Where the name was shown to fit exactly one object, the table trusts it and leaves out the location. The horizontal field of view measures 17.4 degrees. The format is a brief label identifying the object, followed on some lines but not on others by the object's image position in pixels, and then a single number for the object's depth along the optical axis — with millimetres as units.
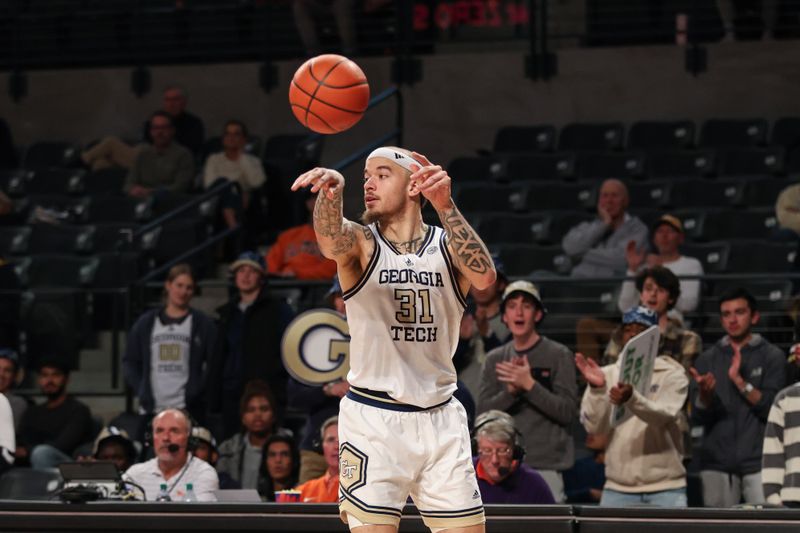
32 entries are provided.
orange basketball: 11484
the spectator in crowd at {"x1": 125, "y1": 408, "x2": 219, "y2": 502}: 15674
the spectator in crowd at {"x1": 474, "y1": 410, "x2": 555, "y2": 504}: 14017
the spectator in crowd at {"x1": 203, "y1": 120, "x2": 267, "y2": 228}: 24053
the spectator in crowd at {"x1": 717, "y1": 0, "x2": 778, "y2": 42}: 25640
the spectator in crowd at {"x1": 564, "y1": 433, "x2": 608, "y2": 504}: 16133
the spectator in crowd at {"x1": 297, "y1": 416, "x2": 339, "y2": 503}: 14727
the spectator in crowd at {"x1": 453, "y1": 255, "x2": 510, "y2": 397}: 16996
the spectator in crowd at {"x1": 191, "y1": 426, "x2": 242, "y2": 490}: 16356
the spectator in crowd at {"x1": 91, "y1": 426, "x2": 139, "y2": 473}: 16704
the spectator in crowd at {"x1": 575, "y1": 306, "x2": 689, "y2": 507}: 14699
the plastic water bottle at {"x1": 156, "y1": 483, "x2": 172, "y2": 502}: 14272
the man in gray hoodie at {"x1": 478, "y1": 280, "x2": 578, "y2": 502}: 15451
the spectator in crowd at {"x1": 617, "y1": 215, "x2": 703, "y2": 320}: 18430
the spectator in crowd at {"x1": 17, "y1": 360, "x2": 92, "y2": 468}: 18847
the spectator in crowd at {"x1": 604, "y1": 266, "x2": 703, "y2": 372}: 15702
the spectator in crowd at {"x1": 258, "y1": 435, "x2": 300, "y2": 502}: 16203
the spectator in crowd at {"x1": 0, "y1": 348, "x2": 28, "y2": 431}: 18499
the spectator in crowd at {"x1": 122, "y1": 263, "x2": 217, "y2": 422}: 18332
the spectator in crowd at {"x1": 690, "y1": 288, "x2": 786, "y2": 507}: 15465
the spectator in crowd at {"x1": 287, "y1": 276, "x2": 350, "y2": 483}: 16077
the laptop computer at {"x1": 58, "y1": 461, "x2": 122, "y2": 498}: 13948
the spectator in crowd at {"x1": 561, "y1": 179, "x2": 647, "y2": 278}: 19697
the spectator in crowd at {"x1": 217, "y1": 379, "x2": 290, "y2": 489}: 17121
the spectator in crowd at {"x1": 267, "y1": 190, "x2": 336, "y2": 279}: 20963
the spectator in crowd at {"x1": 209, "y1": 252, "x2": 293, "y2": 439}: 18430
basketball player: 10259
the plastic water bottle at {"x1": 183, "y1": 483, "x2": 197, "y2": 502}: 14887
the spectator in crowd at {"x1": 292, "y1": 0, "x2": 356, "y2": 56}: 27269
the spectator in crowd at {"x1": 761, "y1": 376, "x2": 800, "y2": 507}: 13878
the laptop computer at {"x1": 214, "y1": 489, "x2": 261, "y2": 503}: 13864
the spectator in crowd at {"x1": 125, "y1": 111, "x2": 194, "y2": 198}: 25056
